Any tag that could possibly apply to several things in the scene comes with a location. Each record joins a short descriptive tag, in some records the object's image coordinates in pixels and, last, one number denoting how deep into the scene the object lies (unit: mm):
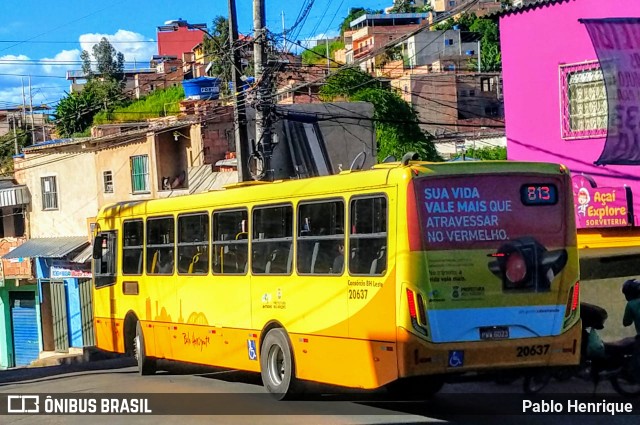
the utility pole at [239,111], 24125
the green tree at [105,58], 114494
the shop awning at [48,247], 37594
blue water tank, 37906
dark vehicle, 12383
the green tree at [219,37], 69000
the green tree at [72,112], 65181
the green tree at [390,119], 41625
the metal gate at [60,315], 38094
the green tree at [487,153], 45938
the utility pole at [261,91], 24203
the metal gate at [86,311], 36438
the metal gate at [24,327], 40812
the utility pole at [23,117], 60256
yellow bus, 10297
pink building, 17297
